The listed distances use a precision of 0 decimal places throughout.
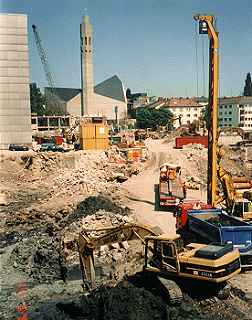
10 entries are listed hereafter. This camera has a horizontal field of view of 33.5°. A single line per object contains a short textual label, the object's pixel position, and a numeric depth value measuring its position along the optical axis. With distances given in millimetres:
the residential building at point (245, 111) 105250
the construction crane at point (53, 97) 94694
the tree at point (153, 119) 80688
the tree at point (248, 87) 120812
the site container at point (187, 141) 42625
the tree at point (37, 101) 101050
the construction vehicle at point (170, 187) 21495
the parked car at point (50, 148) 39778
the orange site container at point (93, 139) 38531
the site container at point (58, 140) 46712
